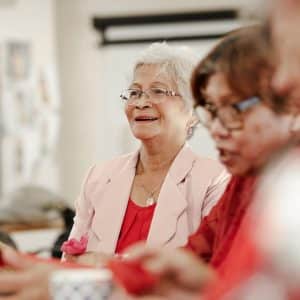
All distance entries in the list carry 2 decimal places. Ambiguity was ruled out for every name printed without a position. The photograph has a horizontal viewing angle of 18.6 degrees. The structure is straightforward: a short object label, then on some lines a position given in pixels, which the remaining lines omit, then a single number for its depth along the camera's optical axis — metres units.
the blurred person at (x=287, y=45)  0.91
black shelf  4.91
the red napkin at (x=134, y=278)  1.00
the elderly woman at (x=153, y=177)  1.98
